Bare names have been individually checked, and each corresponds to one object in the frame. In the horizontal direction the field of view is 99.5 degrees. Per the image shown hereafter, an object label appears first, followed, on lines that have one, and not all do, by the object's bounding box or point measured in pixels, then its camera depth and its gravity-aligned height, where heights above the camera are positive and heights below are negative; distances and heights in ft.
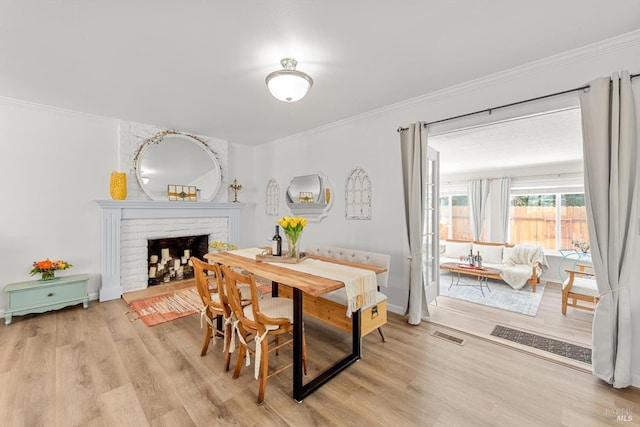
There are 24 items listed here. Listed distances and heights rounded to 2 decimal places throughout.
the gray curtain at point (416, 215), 9.84 -0.05
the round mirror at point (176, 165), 13.62 +2.59
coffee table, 15.62 -3.33
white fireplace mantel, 12.35 -0.32
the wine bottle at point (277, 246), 8.53 -1.03
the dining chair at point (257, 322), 5.91 -2.53
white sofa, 15.24 -2.89
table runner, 6.34 -1.54
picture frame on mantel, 14.38 +1.11
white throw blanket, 15.20 -3.13
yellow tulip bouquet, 7.81 -0.42
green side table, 9.87 -3.15
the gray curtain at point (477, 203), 20.62 +0.83
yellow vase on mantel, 12.51 +1.30
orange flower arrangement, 10.46 -2.13
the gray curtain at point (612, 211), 6.38 +0.07
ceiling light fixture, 7.05 +3.48
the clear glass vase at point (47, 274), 10.67 -2.42
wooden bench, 7.93 -2.90
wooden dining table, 5.94 -1.91
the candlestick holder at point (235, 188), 16.80 +1.57
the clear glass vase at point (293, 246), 8.01 -0.98
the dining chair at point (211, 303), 6.89 -2.49
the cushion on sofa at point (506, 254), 17.33 -2.58
